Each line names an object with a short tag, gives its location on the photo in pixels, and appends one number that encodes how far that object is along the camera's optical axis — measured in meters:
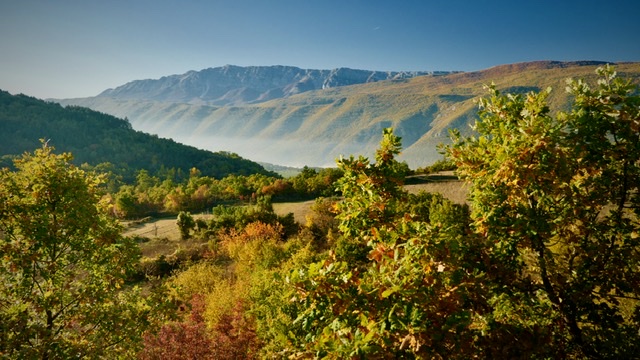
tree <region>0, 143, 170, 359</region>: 11.02
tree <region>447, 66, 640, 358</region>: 6.70
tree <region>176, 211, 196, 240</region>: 55.62
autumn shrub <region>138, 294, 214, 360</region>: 16.25
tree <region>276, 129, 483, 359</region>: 4.84
